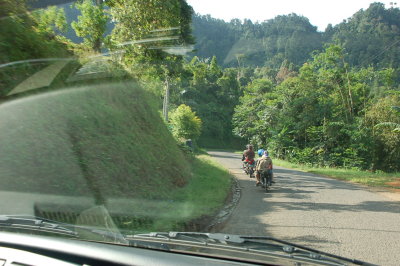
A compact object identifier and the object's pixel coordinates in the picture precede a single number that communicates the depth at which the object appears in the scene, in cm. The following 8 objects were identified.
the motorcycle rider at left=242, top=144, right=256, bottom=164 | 1748
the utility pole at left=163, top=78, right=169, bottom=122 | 1695
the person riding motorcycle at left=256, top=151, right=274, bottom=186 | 1293
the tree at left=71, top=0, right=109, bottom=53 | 1220
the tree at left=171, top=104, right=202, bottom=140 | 2273
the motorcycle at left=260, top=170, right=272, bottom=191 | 1281
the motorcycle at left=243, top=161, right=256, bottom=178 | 1745
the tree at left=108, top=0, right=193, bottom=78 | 1208
